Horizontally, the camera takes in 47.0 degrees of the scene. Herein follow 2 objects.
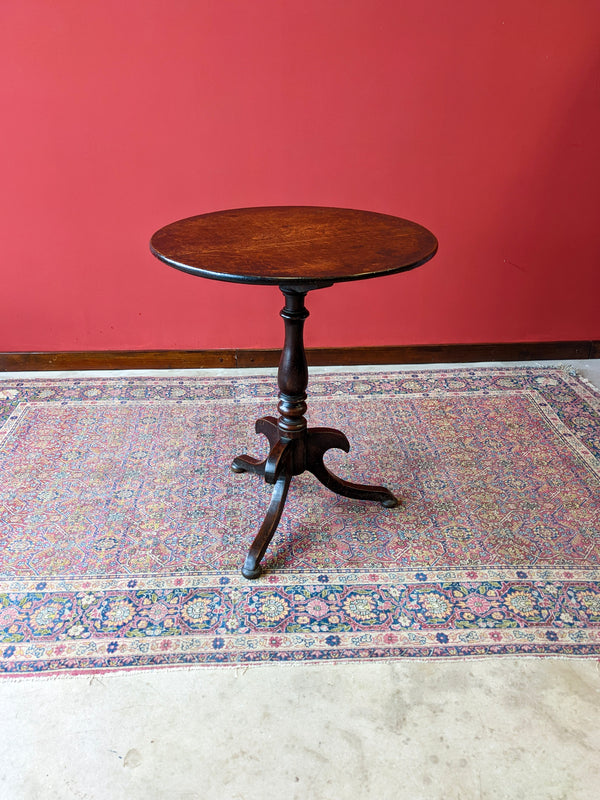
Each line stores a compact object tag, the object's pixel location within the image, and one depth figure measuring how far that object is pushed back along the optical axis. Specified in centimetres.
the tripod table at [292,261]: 174
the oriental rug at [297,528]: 186
